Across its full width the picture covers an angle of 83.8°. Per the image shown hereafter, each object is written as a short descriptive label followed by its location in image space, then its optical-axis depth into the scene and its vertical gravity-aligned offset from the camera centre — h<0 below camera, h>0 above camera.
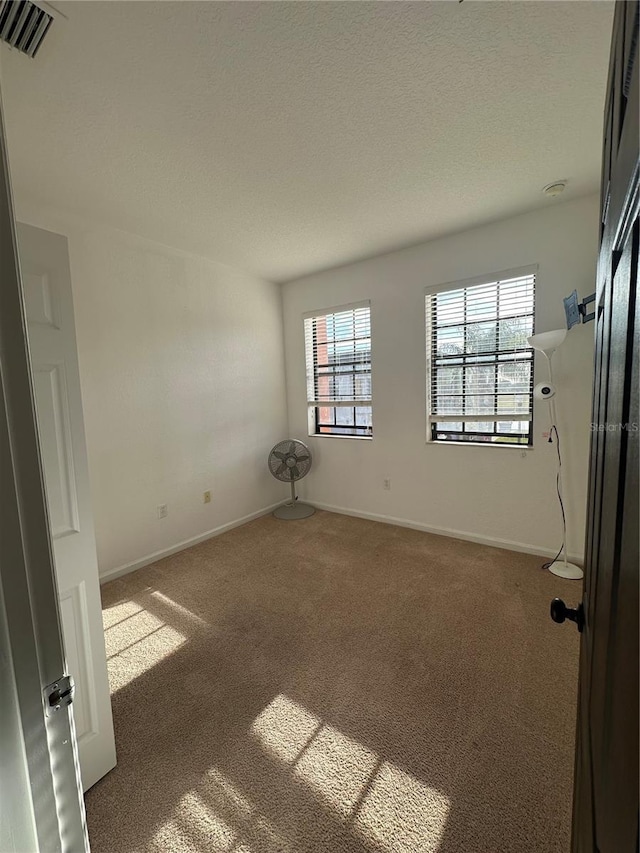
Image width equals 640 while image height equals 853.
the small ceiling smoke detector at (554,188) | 2.30 +1.28
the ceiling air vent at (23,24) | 1.14 +1.26
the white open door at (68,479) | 1.17 -0.27
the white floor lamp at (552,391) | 2.42 -0.05
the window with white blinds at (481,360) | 2.89 +0.22
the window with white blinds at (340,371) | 3.75 +0.22
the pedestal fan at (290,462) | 3.94 -0.76
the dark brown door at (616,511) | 0.38 -0.18
